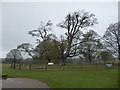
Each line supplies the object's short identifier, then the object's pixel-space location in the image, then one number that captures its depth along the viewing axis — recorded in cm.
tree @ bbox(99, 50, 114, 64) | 2864
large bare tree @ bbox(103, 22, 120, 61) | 2039
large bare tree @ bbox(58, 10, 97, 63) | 2259
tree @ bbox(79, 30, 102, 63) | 2076
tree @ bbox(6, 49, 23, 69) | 2510
